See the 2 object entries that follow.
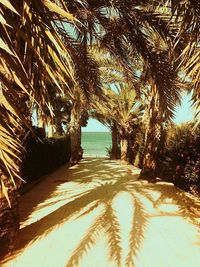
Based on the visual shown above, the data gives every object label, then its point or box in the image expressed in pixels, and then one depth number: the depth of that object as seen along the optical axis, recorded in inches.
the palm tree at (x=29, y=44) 56.6
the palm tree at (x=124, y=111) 441.0
